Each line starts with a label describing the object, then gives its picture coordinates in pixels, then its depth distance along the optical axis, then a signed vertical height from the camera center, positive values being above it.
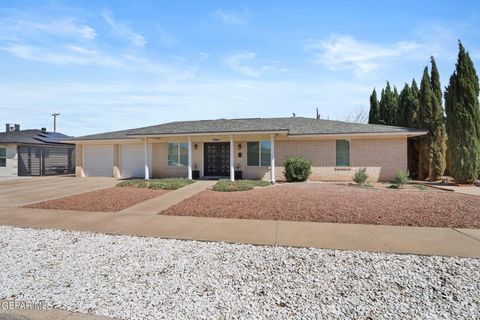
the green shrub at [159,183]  12.95 -1.49
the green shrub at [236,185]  11.99 -1.47
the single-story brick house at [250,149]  15.37 +0.24
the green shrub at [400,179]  12.83 -1.24
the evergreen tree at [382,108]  23.15 +3.69
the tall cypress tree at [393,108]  21.95 +3.58
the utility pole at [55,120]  42.22 +5.21
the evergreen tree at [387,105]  22.52 +3.92
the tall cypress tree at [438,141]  15.89 +0.64
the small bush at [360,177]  13.30 -1.18
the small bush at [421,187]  12.56 -1.61
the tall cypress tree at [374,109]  23.97 +3.77
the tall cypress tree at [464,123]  13.96 +1.49
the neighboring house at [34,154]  21.28 +0.00
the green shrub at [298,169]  14.84 -0.87
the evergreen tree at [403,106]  18.94 +3.23
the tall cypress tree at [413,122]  17.39 +2.01
